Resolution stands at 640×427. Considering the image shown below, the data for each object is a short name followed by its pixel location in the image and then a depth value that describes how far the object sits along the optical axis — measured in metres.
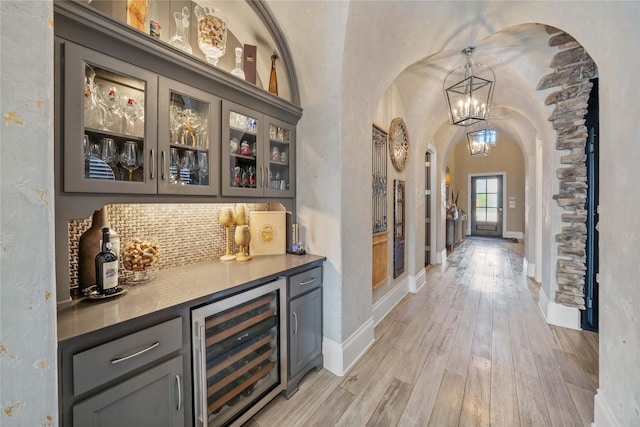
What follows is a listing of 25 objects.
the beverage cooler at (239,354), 1.21
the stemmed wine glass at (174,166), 1.36
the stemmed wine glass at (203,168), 1.49
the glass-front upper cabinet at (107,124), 1.01
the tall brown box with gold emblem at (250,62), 1.82
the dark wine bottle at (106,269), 1.15
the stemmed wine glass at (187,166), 1.42
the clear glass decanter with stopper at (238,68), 1.69
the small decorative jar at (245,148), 1.73
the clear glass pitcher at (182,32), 1.46
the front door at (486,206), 9.39
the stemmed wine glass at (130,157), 1.21
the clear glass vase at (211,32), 1.56
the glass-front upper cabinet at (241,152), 1.58
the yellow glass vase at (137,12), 1.27
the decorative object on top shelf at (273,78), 2.06
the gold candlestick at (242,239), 1.91
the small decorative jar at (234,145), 1.65
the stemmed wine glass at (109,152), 1.15
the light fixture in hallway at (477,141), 4.41
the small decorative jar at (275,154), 1.98
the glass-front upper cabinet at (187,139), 1.30
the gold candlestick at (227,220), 1.86
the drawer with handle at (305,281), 1.71
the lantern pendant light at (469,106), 2.42
